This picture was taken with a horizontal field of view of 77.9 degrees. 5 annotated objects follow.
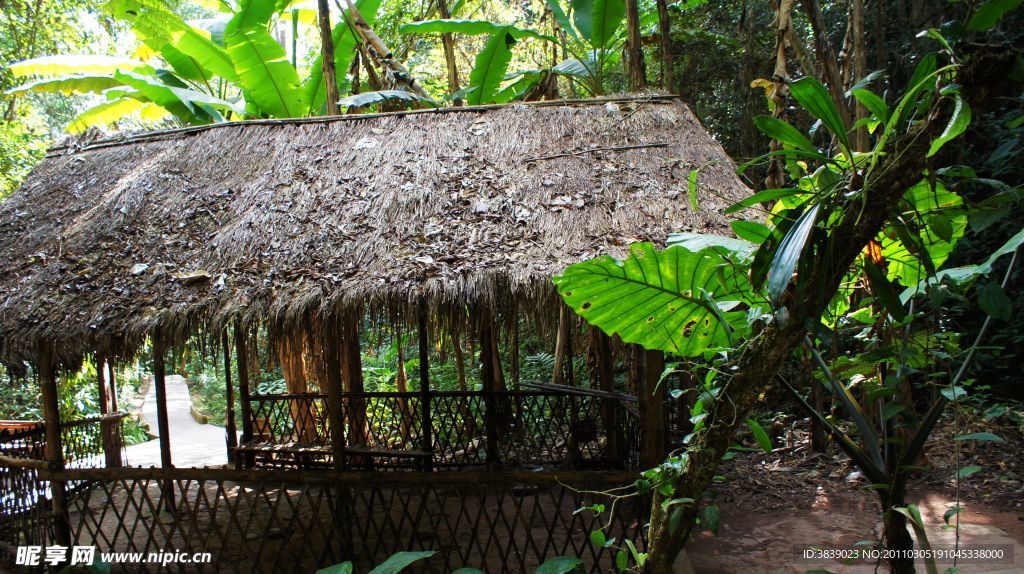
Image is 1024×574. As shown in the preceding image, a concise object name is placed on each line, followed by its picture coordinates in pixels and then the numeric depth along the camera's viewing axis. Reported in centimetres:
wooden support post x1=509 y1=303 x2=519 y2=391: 634
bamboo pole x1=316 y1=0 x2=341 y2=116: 554
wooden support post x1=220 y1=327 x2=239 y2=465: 606
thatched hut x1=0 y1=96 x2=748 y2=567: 344
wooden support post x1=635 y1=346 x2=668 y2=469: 349
